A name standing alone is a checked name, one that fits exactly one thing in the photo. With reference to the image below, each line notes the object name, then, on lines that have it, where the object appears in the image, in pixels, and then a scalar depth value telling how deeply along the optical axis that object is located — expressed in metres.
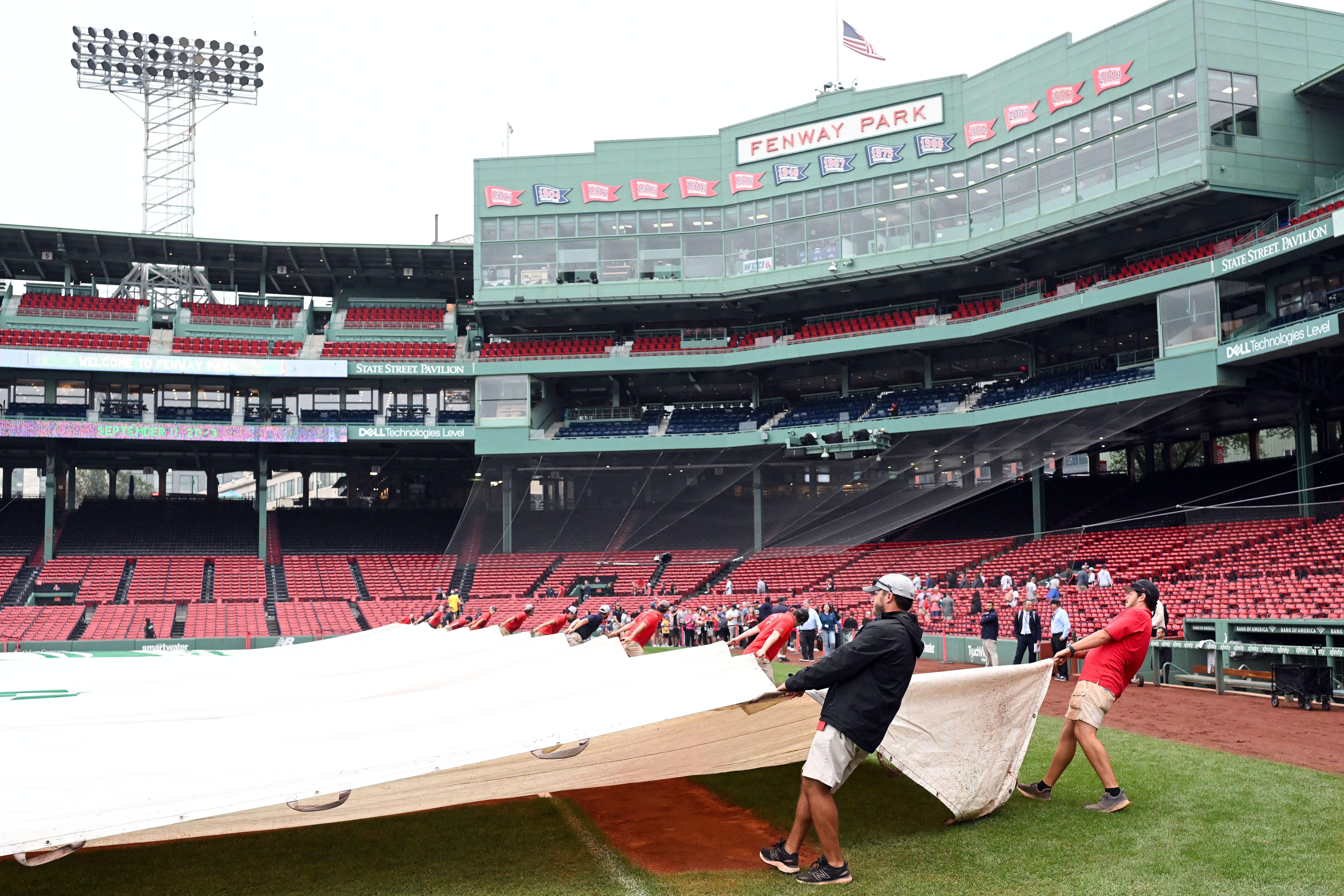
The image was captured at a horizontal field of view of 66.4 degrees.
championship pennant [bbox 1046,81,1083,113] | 35.53
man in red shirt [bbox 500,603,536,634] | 14.45
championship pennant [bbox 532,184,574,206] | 45.88
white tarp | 5.46
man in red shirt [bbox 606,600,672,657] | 11.49
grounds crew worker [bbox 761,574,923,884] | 5.75
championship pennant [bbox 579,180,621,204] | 45.50
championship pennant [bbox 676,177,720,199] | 44.88
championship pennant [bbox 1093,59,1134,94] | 34.09
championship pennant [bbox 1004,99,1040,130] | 37.06
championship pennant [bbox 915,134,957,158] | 39.91
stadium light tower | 50.75
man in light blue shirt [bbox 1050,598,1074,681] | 18.45
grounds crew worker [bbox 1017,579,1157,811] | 6.95
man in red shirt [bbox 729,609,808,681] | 7.09
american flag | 40.28
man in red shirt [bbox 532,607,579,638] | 14.04
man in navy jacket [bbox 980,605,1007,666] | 18.77
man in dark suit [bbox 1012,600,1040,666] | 17.92
